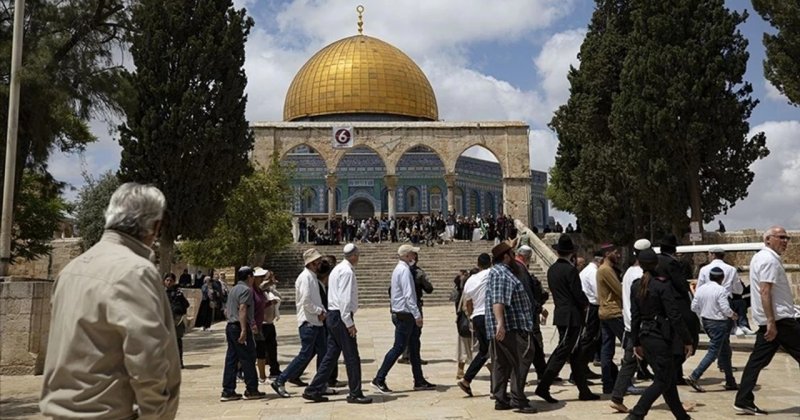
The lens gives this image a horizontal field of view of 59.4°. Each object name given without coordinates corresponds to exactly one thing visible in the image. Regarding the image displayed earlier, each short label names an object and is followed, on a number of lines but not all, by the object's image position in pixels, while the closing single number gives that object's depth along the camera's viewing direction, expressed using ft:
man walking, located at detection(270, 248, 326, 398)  23.02
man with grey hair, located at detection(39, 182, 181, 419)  7.57
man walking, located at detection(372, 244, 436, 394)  23.18
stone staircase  73.47
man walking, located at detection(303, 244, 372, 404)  21.35
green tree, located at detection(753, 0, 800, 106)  41.83
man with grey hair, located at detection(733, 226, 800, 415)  18.11
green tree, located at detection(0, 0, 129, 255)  35.70
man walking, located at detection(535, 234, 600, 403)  21.45
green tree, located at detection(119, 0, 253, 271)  51.67
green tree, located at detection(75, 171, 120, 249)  89.86
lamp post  30.73
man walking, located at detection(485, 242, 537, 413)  20.11
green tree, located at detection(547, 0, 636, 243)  69.87
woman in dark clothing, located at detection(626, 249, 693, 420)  16.83
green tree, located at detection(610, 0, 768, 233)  59.41
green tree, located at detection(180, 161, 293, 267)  76.23
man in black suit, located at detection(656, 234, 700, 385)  20.08
